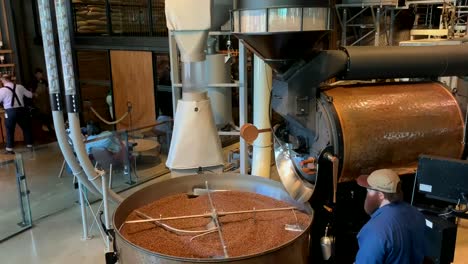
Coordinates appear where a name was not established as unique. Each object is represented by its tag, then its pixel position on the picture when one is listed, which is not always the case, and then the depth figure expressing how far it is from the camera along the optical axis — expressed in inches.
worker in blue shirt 96.9
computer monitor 108.3
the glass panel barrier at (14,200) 201.9
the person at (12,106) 328.2
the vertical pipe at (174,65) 216.2
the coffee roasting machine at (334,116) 101.6
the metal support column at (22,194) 203.8
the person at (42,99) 390.9
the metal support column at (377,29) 274.2
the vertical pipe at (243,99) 221.9
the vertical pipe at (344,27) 287.9
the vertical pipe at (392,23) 290.7
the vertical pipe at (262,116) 183.0
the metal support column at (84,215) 194.7
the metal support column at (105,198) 153.9
